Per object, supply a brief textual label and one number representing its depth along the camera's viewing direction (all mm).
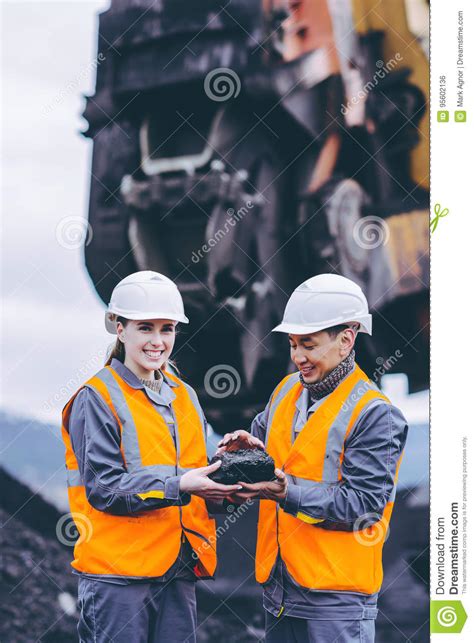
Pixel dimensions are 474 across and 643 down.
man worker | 5461
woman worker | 5461
